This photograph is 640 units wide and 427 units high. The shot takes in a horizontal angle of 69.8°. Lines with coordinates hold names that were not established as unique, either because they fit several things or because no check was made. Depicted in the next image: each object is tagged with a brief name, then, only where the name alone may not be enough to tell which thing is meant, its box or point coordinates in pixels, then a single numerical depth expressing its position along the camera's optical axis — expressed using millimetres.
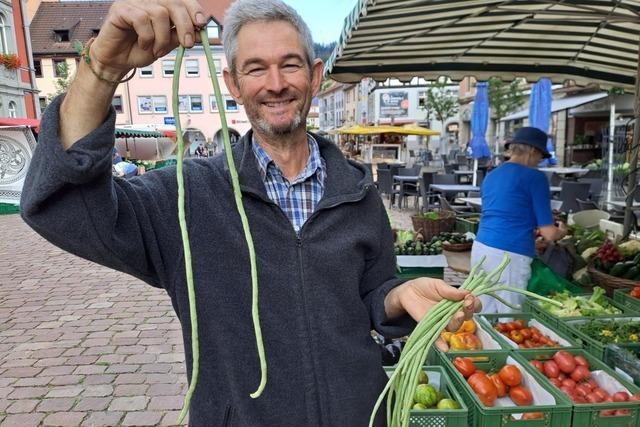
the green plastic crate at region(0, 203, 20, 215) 15367
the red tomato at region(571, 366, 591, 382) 2826
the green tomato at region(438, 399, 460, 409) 2591
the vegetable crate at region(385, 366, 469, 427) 2471
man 1397
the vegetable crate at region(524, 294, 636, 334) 3508
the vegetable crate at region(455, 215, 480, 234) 6438
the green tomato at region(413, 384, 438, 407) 2729
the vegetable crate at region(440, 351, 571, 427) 2385
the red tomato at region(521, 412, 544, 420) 2412
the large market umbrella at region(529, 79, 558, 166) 13016
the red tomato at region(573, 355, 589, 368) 2925
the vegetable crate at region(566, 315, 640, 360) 3076
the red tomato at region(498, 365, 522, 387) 2838
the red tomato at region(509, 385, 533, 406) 2697
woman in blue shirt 3936
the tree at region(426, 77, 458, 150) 33875
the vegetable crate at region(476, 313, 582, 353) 3191
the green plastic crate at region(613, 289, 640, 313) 3650
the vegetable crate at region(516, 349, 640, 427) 2395
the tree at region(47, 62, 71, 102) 29789
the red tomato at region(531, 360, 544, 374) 2945
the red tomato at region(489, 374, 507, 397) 2810
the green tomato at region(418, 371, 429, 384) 2949
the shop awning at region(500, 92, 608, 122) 17588
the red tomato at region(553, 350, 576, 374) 2896
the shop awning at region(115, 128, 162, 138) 20781
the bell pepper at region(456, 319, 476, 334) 3621
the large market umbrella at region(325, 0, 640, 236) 3955
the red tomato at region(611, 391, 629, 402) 2525
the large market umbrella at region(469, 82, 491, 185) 14505
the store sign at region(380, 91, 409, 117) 56250
